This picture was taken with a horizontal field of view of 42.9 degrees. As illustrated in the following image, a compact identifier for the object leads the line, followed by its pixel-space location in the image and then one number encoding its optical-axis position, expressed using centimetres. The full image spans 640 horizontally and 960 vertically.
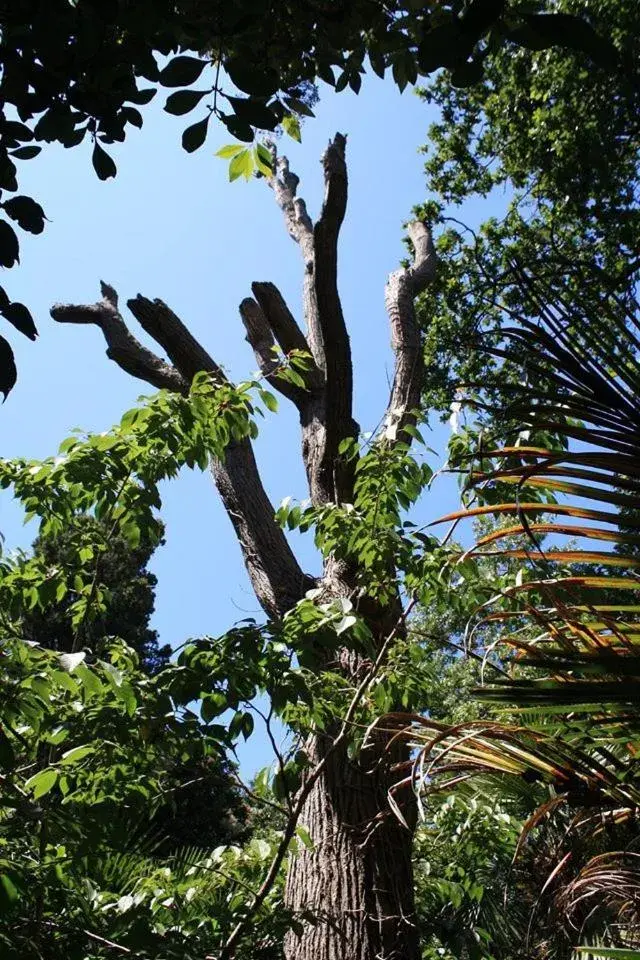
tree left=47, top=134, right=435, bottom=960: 312
